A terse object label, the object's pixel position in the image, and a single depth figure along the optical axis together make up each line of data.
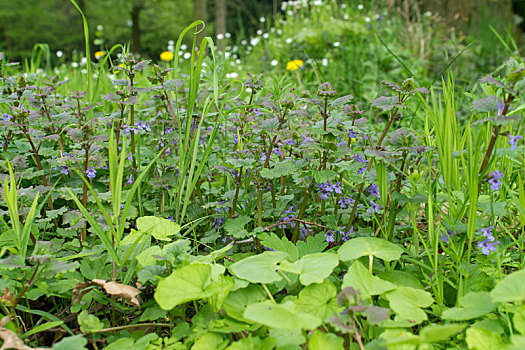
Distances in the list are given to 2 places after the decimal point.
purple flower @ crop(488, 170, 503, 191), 0.47
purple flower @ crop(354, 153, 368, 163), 0.56
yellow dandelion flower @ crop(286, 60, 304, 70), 1.39
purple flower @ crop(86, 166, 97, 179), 0.55
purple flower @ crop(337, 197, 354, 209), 0.58
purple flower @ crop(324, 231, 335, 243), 0.54
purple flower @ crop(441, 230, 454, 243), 0.51
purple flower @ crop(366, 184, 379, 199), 0.57
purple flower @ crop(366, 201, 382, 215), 0.53
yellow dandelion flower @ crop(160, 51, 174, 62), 1.70
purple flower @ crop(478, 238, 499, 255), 0.48
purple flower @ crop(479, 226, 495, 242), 0.48
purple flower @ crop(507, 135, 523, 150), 0.45
